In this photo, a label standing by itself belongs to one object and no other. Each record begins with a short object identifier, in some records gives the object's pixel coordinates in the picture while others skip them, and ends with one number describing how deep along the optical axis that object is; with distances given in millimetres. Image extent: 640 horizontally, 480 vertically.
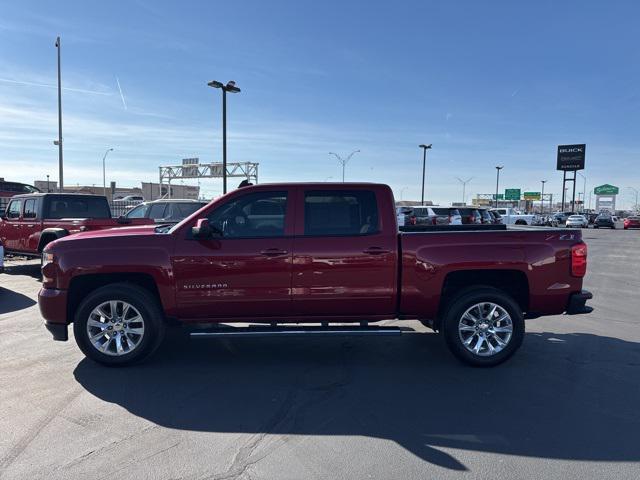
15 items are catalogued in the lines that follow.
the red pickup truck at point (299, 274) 5238
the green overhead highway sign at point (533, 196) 116350
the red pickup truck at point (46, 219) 11039
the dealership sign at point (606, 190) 113238
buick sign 64875
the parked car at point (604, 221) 48347
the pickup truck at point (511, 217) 36781
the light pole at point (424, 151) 46188
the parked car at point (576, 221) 50181
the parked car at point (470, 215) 24047
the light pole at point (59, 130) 27386
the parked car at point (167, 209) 14219
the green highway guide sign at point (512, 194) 104938
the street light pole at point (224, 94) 20766
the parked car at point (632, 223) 47562
